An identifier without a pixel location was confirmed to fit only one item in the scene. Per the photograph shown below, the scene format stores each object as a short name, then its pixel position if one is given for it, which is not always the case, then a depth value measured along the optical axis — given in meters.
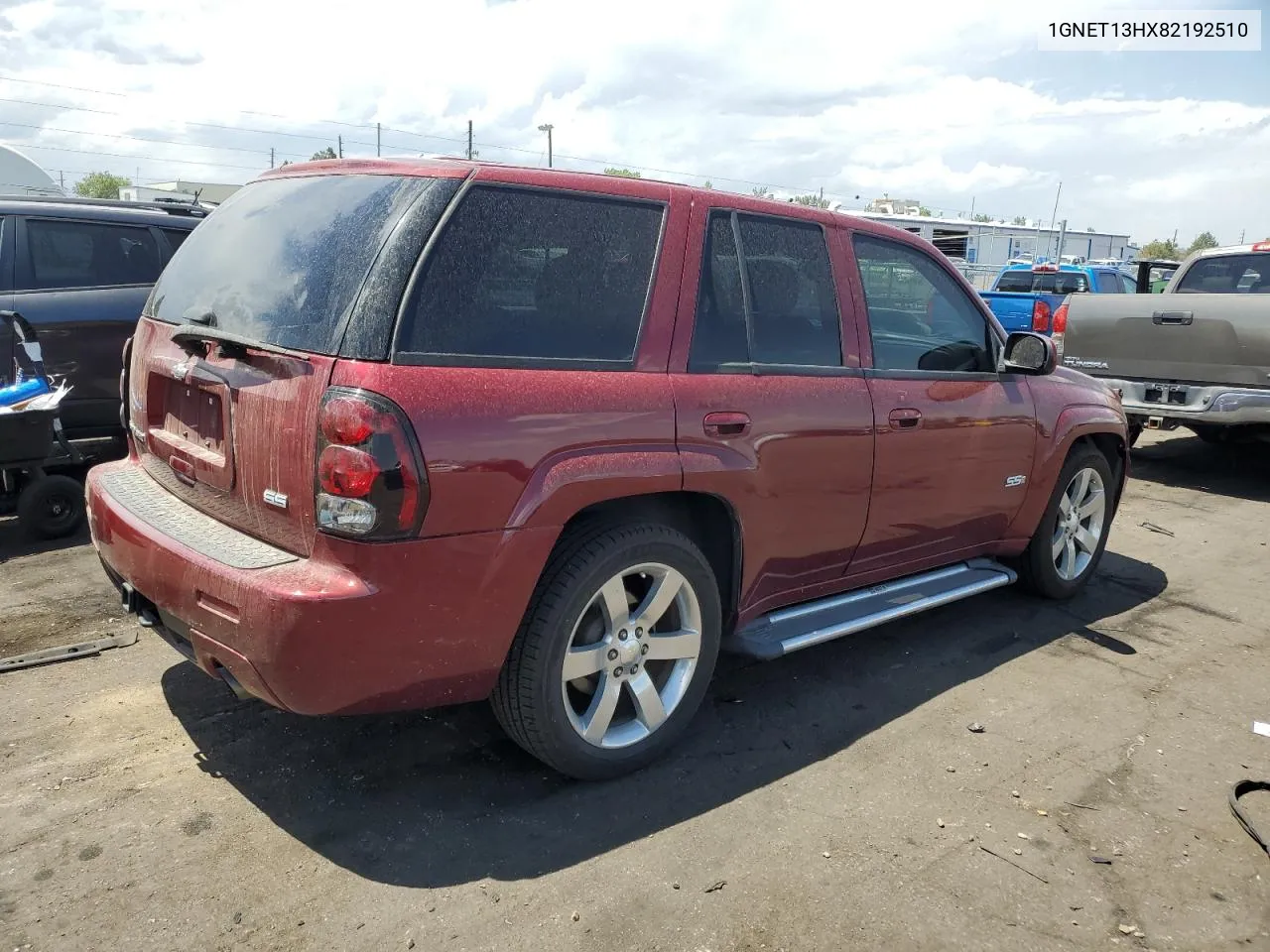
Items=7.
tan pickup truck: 7.41
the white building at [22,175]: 21.17
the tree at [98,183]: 65.69
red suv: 2.56
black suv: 5.94
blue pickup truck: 13.43
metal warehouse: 27.83
